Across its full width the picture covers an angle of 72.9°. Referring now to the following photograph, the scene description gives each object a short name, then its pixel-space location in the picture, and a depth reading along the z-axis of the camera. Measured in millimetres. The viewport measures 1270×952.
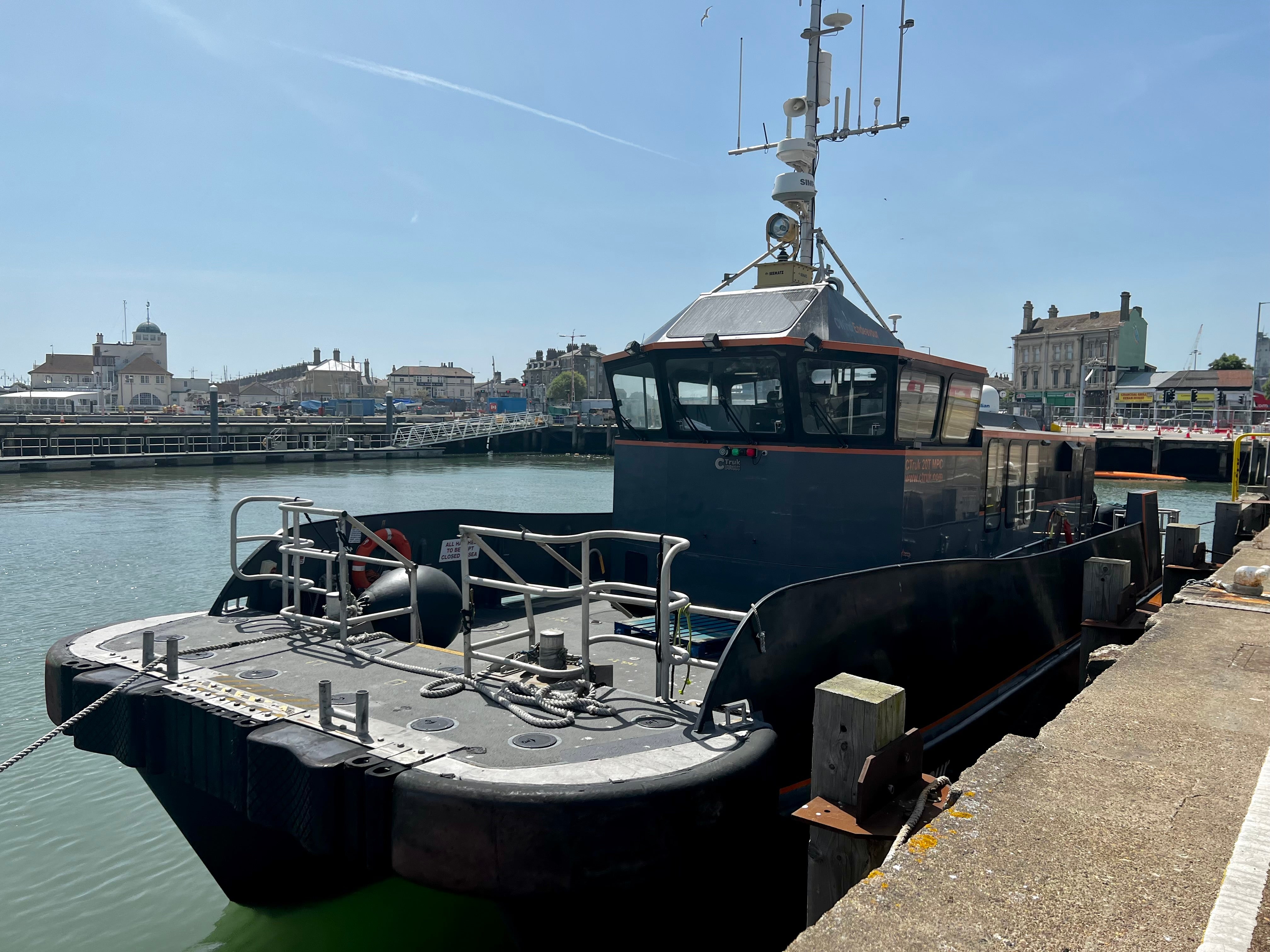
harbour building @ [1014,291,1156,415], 81000
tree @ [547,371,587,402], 132750
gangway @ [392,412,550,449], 60875
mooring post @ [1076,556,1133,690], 8781
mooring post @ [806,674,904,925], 3816
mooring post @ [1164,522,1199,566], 12031
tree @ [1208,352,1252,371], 85062
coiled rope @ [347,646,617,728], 4664
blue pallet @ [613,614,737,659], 6411
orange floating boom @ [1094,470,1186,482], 46562
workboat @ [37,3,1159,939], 3957
